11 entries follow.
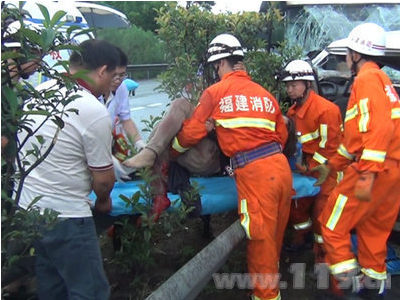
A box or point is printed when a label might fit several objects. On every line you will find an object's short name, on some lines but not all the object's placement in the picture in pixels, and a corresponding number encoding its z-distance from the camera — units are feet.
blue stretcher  9.64
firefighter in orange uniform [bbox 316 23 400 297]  9.20
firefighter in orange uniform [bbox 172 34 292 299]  9.63
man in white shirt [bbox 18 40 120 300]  6.73
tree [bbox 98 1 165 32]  83.92
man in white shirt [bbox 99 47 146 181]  10.21
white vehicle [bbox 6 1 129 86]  18.05
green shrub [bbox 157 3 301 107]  12.52
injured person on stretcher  9.74
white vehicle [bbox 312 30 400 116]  15.24
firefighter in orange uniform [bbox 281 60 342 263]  12.54
